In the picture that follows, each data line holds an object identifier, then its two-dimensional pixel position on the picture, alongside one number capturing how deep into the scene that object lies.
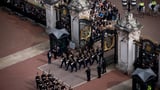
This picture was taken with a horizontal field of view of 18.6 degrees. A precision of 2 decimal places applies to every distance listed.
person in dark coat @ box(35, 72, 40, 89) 39.75
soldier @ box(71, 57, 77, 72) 42.55
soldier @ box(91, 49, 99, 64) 43.31
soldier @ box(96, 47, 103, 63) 43.44
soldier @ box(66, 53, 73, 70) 42.72
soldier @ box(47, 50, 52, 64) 44.37
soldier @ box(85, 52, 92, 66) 42.94
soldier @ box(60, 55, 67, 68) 43.22
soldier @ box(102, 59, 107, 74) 41.99
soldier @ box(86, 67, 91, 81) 41.03
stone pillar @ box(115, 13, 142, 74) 40.81
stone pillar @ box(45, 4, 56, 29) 49.34
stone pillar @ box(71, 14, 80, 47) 46.59
